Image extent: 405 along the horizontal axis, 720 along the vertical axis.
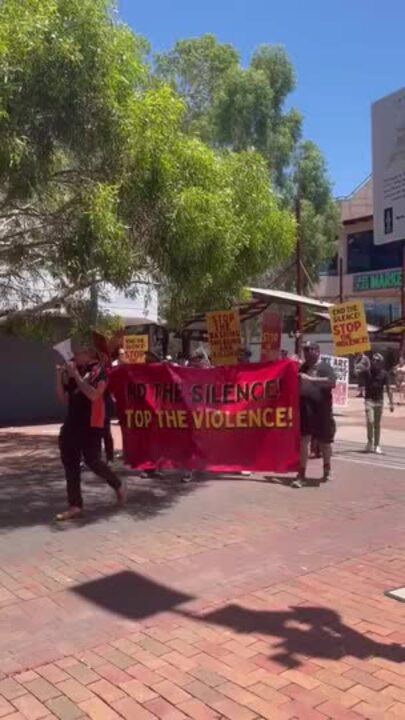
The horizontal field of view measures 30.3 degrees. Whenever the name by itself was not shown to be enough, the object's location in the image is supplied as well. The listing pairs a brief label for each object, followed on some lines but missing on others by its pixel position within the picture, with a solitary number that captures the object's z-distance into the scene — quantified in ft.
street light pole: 59.96
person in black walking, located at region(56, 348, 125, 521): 23.61
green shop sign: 124.98
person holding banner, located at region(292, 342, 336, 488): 29.60
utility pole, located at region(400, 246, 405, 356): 99.40
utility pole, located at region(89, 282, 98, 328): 41.09
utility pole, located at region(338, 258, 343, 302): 122.42
